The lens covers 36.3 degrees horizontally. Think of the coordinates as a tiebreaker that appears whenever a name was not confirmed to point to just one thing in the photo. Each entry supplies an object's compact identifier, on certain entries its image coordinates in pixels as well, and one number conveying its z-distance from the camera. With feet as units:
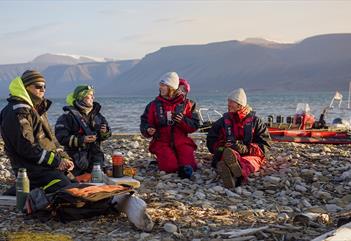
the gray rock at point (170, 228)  16.39
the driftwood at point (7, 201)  19.54
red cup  24.95
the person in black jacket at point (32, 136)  19.17
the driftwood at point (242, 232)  15.52
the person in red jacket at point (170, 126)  27.50
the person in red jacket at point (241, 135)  26.32
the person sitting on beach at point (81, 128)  25.29
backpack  17.49
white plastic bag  16.43
